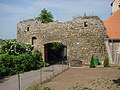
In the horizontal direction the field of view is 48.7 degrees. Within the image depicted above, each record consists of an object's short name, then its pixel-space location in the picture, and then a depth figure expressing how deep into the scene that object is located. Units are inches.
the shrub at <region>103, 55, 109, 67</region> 564.3
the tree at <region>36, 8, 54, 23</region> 793.0
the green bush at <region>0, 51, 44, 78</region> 444.8
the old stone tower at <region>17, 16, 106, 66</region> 599.0
